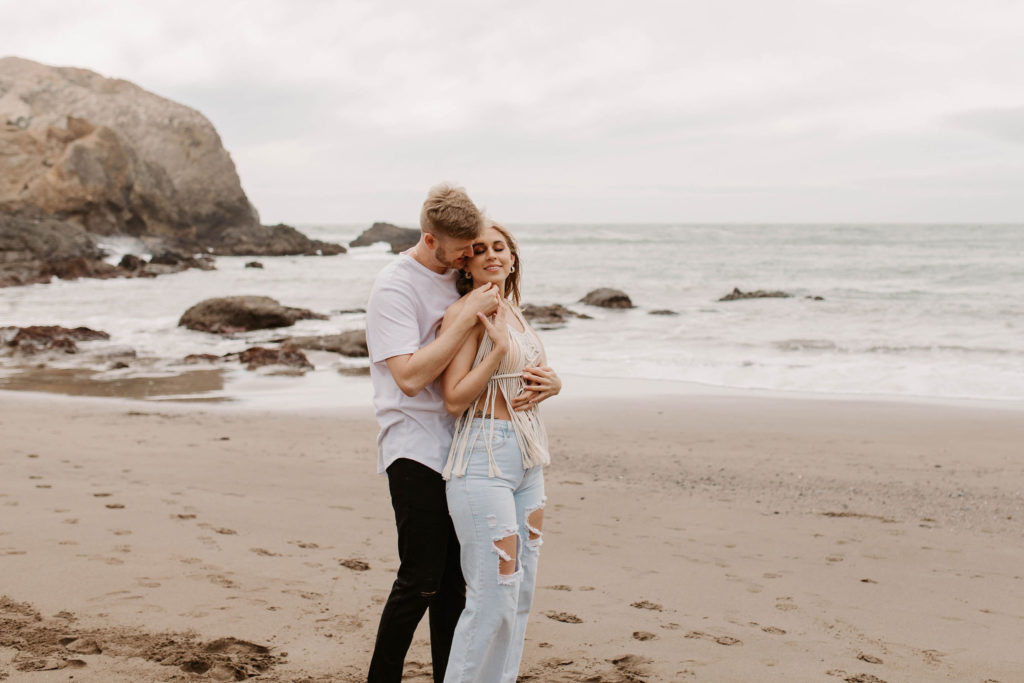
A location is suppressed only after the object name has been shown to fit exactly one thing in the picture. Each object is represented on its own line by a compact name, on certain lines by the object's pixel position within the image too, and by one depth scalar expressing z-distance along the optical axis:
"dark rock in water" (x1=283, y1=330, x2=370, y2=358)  14.54
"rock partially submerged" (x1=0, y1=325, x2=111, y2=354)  14.52
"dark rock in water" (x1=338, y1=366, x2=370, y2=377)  12.86
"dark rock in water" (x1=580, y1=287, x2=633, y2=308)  23.67
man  2.62
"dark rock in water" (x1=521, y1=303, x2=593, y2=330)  19.56
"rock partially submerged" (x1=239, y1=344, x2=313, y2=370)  13.27
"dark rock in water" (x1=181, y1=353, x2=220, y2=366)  13.81
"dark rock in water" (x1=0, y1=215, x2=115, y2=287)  30.31
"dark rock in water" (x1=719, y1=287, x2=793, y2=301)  26.14
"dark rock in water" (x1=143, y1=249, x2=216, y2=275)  34.62
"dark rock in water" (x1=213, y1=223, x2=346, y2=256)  51.66
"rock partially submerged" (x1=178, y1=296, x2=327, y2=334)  17.42
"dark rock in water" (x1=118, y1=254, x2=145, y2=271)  34.08
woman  2.64
